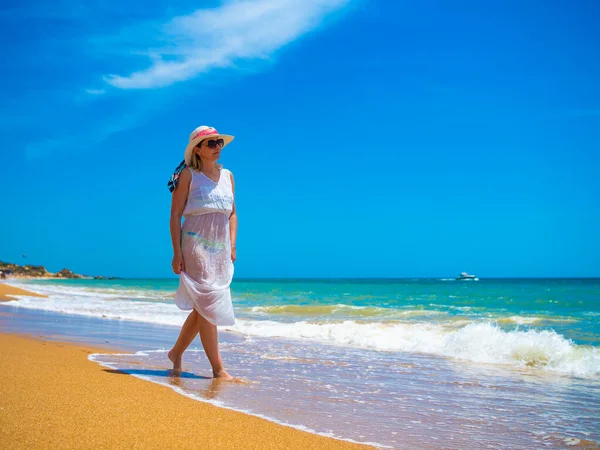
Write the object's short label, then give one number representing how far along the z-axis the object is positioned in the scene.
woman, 4.36
